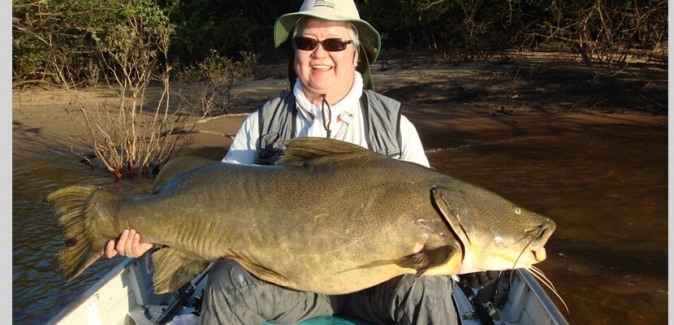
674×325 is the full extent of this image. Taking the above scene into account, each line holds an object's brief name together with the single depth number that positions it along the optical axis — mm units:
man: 2951
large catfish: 2805
